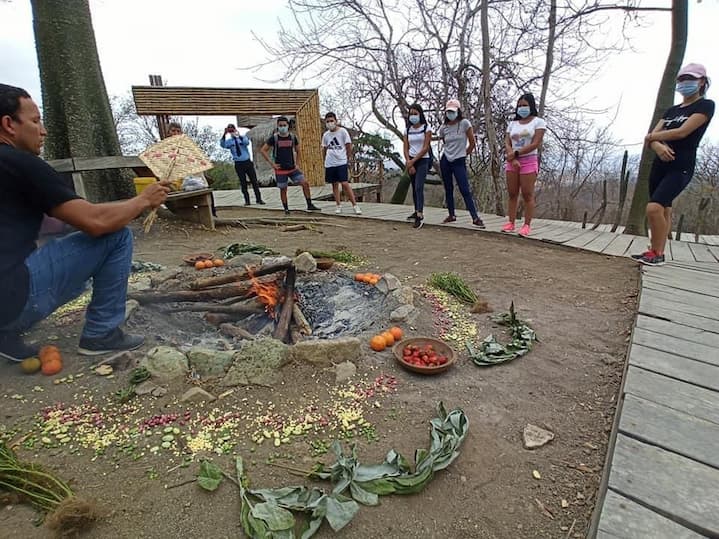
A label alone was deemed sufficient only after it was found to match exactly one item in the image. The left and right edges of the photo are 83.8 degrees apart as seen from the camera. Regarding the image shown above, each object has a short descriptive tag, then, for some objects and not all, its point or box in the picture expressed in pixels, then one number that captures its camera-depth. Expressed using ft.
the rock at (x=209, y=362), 6.72
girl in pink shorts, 15.99
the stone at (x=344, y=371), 6.72
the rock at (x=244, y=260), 12.94
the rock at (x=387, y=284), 10.25
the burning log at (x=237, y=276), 9.87
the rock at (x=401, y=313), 8.79
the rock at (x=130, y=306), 8.43
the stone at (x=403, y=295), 9.52
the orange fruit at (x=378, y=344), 7.64
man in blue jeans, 5.58
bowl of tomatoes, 6.93
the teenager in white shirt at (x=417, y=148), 19.03
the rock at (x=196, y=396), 6.04
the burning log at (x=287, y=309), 8.32
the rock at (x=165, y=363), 6.46
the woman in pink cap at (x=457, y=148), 18.26
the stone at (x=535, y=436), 5.33
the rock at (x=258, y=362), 6.52
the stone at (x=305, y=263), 12.03
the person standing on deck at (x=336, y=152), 22.91
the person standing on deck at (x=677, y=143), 11.60
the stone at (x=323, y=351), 7.02
